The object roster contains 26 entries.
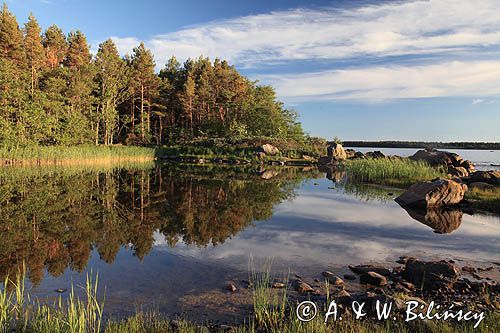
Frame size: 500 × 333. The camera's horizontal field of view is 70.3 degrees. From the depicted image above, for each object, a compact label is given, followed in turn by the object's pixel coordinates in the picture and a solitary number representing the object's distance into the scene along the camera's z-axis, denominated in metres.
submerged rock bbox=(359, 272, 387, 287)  8.14
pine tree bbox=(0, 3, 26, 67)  47.72
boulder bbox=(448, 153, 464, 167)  33.00
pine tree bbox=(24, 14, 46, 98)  49.69
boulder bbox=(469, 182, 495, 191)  22.32
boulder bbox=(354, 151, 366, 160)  50.78
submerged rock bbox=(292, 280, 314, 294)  7.71
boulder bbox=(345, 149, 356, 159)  52.59
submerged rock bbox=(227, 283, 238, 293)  7.79
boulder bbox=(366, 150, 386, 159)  46.26
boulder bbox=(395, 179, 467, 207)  18.39
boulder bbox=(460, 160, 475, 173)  33.06
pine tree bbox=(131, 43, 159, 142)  61.38
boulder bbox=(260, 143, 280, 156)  53.75
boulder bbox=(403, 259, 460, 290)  7.90
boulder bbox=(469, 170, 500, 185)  23.75
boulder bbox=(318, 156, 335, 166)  49.31
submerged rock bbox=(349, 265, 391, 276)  8.82
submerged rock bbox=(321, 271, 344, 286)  8.21
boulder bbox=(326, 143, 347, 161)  49.38
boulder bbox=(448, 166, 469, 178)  29.26
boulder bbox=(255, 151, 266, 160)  52.42
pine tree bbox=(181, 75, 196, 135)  62.22
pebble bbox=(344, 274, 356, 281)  8.63
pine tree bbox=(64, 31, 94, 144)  48.81
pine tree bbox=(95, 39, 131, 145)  56.12
